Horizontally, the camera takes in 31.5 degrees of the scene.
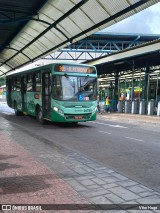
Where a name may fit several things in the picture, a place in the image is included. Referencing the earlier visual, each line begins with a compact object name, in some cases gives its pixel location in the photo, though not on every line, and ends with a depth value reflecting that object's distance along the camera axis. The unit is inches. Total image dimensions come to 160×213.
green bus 547.8
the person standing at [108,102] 1097.9
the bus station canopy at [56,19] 412.5
